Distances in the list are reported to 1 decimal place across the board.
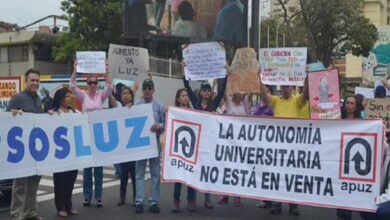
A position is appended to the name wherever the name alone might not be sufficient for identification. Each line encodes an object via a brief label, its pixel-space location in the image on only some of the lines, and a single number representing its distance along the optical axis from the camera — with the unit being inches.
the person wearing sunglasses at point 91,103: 338.3
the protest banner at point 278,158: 274.2
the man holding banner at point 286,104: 319.6
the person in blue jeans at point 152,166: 324.0
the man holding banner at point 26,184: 293.7
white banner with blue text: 296.7
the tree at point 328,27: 1432.1
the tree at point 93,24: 1473.9
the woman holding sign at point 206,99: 328.5
